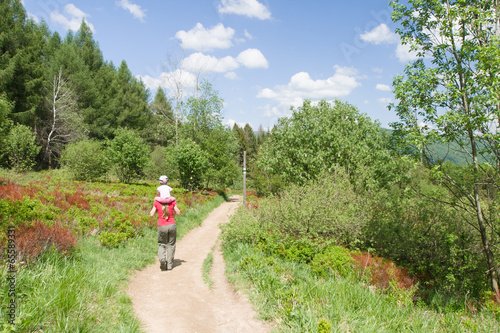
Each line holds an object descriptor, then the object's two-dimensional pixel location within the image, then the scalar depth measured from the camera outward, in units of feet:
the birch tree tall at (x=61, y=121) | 99.45
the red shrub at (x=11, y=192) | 27.68
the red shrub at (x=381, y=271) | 21.65
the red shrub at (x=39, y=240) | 15.08
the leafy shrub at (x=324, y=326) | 11.30
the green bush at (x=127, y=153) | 80.33
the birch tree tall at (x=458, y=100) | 23.41
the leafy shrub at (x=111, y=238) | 24.67
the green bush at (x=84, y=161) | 75.82
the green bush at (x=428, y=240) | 27.86
